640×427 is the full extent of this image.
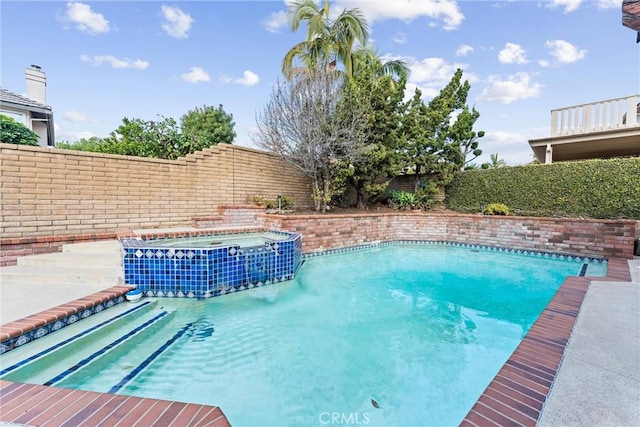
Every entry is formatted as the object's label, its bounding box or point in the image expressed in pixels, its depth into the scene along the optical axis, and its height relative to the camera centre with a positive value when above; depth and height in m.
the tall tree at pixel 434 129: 11.79 +2.99
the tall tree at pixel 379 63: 13.59 +7.00
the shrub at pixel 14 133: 7.45 +1.67
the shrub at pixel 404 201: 12.34 -0.07
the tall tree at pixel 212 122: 19.30 +5.24
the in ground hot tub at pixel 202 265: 4.79 -1.26
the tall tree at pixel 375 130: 10.08 +2.61
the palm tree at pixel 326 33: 13.02 +7.70
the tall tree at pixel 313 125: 9.41 +2.47
